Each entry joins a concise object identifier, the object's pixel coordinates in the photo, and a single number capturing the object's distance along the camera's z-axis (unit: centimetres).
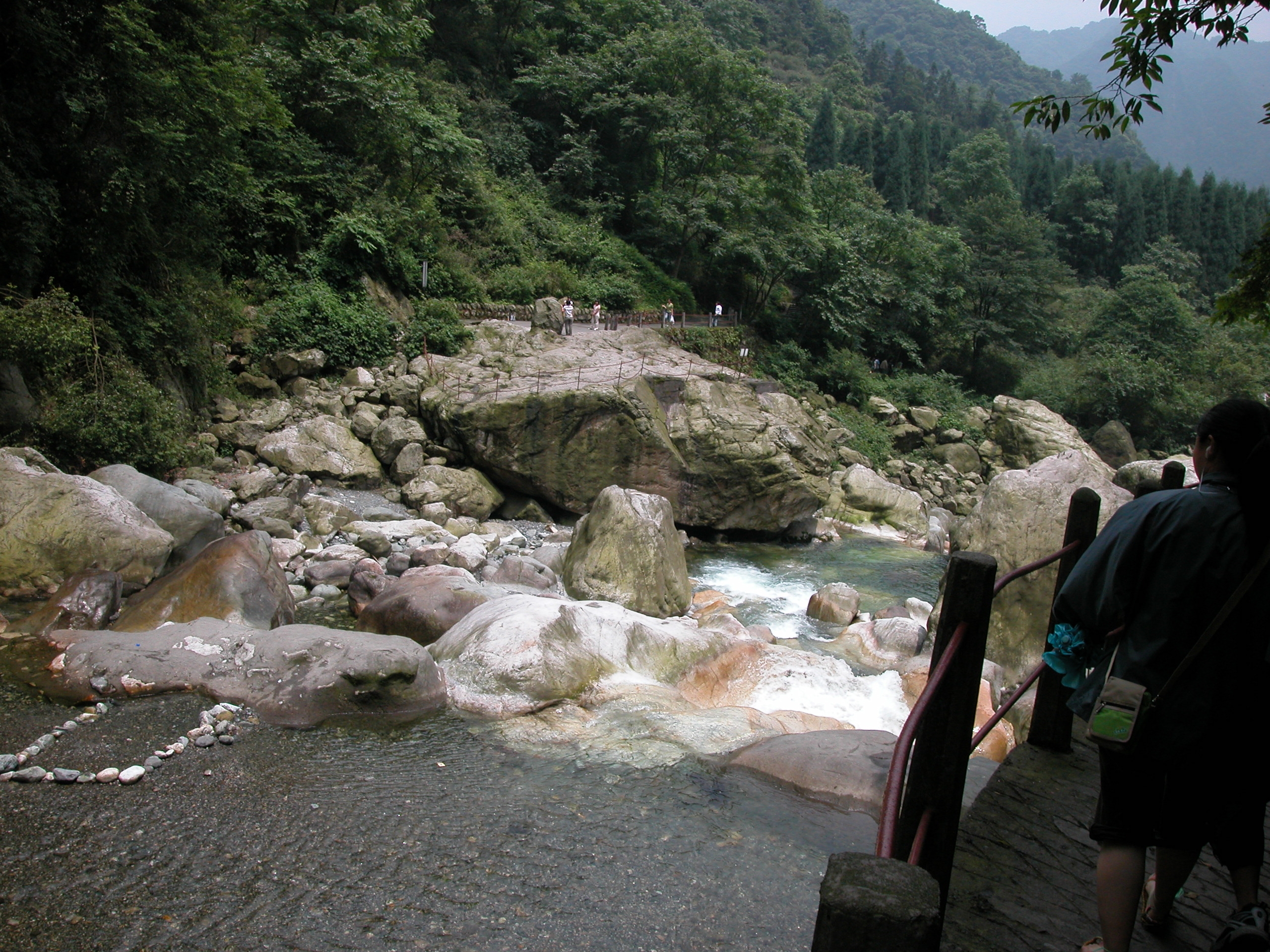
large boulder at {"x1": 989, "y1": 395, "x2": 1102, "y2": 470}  2656
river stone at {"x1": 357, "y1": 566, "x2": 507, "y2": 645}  781
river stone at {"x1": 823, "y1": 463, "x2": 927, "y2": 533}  1973
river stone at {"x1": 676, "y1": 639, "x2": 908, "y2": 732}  716
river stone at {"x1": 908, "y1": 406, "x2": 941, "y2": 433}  2878
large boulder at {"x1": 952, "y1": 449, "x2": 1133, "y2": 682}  789
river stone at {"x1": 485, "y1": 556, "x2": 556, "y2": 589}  1014
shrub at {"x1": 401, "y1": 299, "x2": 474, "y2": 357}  1834
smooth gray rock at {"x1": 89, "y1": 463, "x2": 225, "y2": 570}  902
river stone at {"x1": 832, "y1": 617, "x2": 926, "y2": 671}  905
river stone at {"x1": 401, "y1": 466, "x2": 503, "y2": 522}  1389
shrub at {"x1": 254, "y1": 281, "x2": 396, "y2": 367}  1655
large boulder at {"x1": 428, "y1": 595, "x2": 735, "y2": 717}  643
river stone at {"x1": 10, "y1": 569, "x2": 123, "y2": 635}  698
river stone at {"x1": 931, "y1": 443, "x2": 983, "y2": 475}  2703
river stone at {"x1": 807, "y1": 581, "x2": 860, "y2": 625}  1096
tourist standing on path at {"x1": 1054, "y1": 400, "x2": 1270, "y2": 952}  207
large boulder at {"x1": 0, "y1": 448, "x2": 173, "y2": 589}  754
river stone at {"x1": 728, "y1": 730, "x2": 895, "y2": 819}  518
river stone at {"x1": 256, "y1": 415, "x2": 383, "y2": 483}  1398
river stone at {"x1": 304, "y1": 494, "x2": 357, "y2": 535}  1185
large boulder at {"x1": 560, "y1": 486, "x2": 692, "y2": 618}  988
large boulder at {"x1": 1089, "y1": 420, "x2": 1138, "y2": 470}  2970
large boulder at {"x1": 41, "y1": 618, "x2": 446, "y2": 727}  597
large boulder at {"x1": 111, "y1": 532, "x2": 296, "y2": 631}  729
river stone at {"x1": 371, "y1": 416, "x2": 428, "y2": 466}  1505
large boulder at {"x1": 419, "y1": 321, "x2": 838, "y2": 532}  1480
